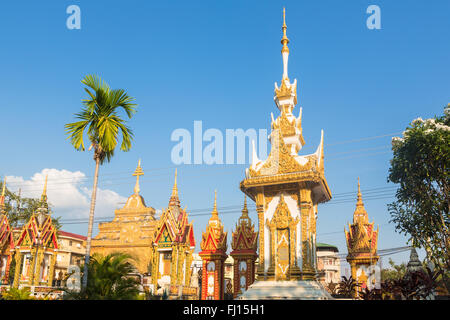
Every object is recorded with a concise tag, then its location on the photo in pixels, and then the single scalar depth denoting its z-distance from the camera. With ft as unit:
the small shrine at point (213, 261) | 84.05
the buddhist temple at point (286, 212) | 66.85
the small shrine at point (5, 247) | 114.83
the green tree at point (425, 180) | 84.23
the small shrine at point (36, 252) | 106.52
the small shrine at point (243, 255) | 80.74
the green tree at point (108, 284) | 46.91
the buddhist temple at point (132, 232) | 116.06
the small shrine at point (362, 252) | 78.54
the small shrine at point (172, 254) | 93.66
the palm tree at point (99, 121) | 57.26
